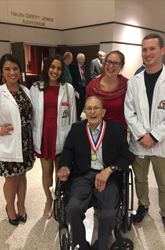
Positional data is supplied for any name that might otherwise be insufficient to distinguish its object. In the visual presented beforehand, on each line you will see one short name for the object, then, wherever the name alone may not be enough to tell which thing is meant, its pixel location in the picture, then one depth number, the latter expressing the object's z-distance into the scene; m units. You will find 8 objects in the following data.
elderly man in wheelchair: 1.69
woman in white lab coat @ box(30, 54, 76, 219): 1.92
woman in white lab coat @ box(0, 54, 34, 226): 1.77
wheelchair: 1.58
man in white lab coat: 1.74
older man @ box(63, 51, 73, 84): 4.82
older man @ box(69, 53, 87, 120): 5.21
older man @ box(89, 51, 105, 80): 5.47
